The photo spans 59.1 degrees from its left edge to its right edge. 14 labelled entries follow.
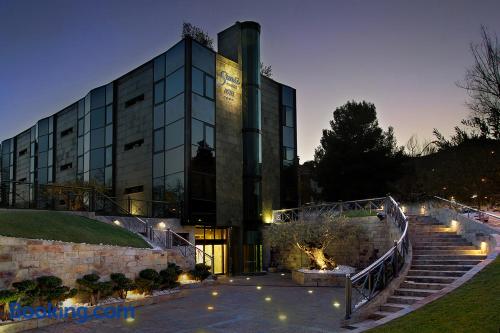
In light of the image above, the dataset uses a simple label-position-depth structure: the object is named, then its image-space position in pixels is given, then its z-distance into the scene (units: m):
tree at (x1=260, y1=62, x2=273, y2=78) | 35.75
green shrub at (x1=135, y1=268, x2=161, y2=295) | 15.08
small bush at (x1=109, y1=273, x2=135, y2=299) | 14.27
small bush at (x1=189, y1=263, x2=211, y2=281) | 18.06
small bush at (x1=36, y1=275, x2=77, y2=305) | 12.17
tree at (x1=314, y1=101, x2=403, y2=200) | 36.22
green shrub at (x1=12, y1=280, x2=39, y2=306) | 11.47
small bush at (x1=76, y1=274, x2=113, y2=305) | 13.44
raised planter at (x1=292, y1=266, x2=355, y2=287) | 18.47
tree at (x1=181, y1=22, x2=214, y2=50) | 32.47
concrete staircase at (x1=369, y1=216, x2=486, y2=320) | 11.50
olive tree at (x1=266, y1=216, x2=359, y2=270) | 20.19
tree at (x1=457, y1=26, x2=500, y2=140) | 18.05
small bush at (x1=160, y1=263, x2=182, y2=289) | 16.02
